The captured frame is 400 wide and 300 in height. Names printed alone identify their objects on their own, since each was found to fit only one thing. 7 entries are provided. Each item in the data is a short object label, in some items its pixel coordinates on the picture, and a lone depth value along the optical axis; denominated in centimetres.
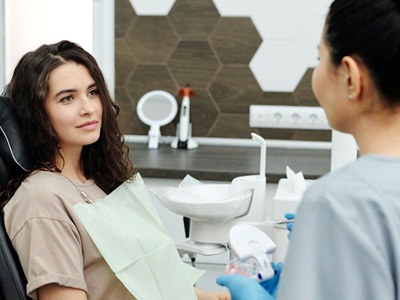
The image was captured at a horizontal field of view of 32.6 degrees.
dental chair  148
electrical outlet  345
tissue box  193
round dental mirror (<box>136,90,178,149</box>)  350
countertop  287
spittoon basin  205
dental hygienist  83
